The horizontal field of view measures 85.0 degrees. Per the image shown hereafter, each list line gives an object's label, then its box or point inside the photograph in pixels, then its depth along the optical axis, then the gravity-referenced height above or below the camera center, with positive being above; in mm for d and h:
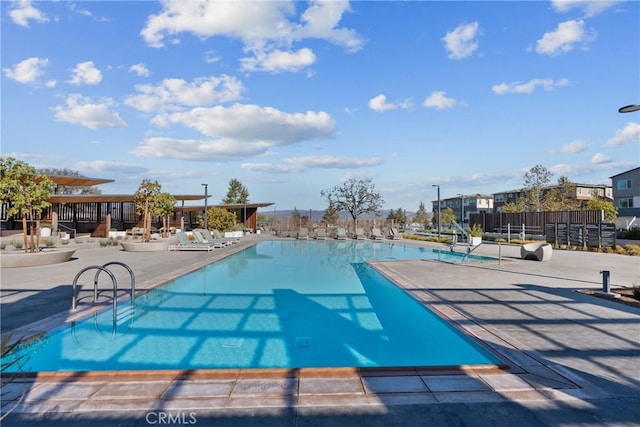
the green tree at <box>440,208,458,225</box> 42212 +272
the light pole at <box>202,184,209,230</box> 22417 +293
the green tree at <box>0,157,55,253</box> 10117 +933
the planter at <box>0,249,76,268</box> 9969 -1174
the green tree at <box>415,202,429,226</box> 47344 +592
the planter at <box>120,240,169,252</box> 15055 -1183
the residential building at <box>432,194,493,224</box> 60062 +2688
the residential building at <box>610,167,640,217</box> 31895 +2570
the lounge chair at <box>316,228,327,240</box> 24734 -1062
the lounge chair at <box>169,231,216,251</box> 15620 -1208
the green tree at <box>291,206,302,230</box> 30342 +8
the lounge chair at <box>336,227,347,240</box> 24616 -1053
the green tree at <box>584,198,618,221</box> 25098 +749
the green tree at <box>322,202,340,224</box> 32138 +384
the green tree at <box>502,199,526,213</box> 32225 +1200
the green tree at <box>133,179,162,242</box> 17156 +1092
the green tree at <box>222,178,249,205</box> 41344 +3131
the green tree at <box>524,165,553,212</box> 30156 +3182
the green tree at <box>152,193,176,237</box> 17562 +724
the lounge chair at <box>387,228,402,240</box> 24438 -1110
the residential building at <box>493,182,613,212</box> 43131 +3517
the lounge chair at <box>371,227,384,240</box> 23956 -1047
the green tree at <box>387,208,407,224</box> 41781 +520
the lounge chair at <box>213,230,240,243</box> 18766 -1090
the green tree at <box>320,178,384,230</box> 32719 +1993
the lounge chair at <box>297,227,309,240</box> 24500 -1057
